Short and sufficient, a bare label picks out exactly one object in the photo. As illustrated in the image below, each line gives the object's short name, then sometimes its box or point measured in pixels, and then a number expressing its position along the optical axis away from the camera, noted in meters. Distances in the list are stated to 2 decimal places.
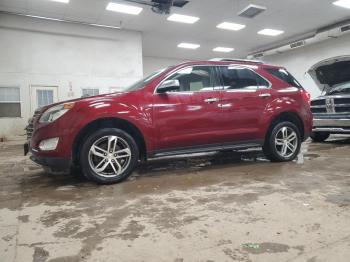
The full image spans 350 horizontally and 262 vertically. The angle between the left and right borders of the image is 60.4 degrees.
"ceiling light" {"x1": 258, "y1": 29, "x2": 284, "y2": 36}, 14.16
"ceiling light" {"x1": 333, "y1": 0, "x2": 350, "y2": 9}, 10.83
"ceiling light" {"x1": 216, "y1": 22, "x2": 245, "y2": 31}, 12.88
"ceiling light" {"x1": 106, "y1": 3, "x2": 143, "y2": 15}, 10.19
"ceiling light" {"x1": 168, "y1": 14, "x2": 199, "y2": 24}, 11.59
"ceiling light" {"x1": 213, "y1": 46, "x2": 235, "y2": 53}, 17.30
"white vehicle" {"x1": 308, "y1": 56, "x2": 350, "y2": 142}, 6.41
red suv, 3.37
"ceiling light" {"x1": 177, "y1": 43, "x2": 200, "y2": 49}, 16.08
